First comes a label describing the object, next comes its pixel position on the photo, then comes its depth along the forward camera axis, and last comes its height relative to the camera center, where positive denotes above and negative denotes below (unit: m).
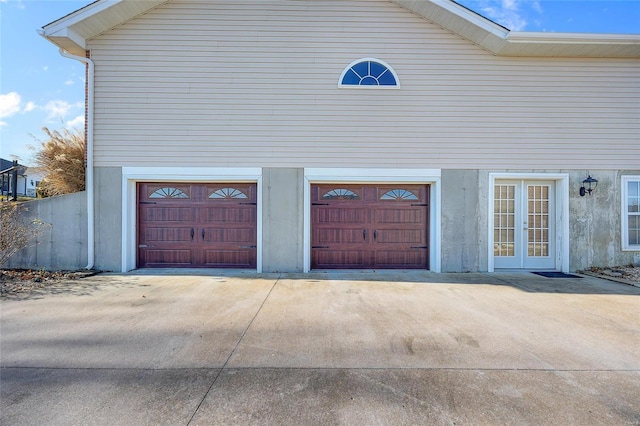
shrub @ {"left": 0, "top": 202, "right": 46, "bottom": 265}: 5.63 -0.33
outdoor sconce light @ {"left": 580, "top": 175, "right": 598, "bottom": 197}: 6.80 +0.66
